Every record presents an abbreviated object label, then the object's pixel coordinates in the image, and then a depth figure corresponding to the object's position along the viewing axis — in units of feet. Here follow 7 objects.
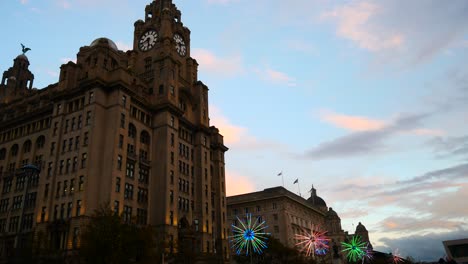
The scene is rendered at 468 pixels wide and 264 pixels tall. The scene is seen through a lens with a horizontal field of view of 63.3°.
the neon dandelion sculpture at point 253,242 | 230.89
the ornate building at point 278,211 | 383.14
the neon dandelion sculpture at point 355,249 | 315.27
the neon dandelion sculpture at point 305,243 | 398.42
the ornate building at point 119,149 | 209.97
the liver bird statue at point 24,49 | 353.92
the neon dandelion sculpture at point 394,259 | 451.03
